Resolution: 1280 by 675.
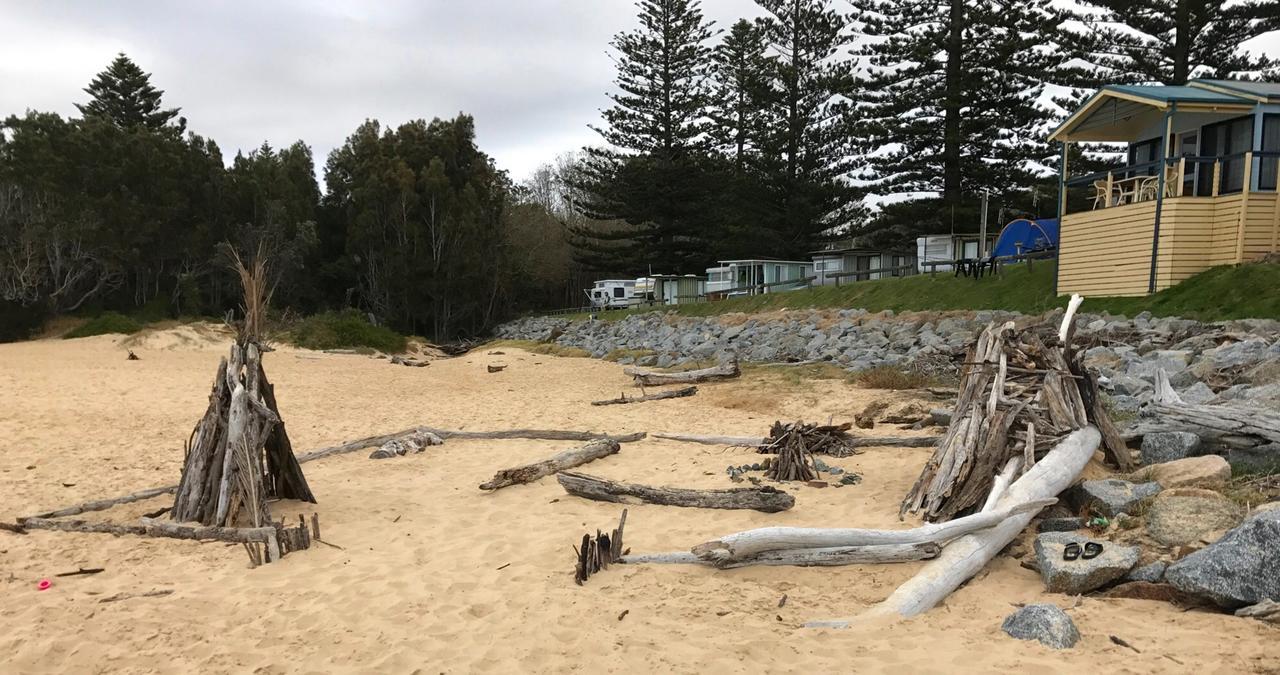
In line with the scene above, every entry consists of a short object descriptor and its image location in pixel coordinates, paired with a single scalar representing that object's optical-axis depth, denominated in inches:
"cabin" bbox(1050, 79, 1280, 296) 530.0
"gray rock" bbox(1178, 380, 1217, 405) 257.1
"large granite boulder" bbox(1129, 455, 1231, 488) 192.5
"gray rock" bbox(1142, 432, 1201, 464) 221.1
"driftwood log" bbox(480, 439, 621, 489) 283.3
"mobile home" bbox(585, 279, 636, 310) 1778.5
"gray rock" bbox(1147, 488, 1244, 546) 164.9
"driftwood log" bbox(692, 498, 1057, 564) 179.9
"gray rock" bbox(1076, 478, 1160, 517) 187.6
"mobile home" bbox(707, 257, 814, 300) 1357.0
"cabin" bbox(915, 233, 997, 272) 1128.2
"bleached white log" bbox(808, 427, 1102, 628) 159.3
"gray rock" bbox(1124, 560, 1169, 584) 155.4
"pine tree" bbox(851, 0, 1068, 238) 1146.0
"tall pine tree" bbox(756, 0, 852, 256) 1434.5
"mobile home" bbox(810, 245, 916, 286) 1387.8
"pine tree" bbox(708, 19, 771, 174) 1466.5
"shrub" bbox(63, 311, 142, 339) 948.6
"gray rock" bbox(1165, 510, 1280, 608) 138.9
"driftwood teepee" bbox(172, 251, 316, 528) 225.6
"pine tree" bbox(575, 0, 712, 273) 1695.4
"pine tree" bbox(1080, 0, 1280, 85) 1000.9
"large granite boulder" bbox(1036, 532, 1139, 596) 157.3
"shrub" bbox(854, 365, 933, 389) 467.8
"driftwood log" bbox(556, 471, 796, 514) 237.8
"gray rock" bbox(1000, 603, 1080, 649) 137.9
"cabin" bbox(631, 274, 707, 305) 1688.0
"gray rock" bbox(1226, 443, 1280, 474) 198.4
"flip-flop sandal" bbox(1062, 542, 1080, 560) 165.2
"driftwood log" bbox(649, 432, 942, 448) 315.9
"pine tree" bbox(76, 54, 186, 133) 1664.6
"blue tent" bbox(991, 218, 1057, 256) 776.3
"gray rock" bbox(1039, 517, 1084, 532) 187.8
